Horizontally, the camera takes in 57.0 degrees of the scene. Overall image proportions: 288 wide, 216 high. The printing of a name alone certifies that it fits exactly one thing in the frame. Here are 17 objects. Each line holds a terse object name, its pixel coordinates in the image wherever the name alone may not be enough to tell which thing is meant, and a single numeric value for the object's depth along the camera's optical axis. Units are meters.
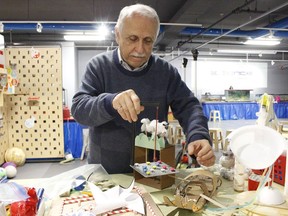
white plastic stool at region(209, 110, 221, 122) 10.13
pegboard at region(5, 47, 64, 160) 4.87
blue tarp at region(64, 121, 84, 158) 5.38
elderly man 1.12
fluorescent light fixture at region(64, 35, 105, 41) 7.06
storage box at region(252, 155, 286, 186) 1.07
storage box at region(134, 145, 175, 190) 1.07
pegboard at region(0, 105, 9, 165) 4.56
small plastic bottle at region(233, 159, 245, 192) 1.03
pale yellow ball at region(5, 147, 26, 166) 4.68
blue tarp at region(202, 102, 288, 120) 11.05
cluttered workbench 0.79
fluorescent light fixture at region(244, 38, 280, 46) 7.48
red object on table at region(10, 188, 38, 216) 0.73
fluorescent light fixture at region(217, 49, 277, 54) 10.08
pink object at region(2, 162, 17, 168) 4.34
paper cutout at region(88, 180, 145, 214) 0.81
